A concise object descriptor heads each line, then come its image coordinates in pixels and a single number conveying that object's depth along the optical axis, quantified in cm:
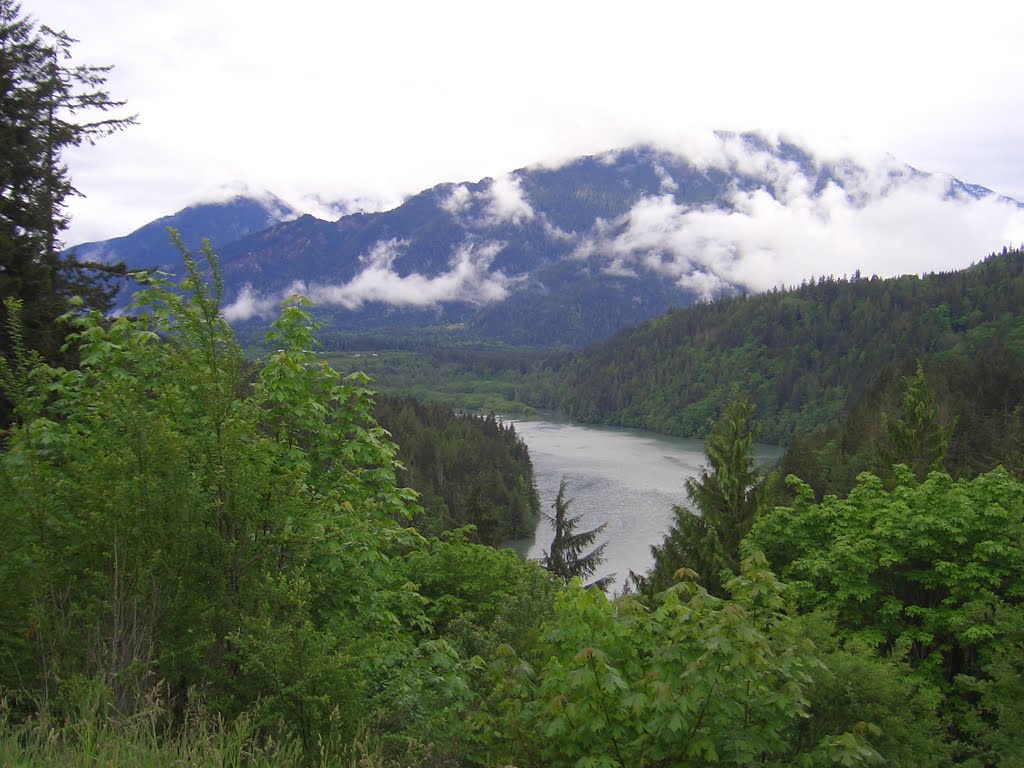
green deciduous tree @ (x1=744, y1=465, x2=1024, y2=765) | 1145
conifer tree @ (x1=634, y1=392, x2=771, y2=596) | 2302
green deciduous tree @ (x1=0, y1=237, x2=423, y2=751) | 496
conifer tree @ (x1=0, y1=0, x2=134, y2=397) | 1117
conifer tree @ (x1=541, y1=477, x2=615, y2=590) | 3005
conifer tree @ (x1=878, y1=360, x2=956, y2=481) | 3150
